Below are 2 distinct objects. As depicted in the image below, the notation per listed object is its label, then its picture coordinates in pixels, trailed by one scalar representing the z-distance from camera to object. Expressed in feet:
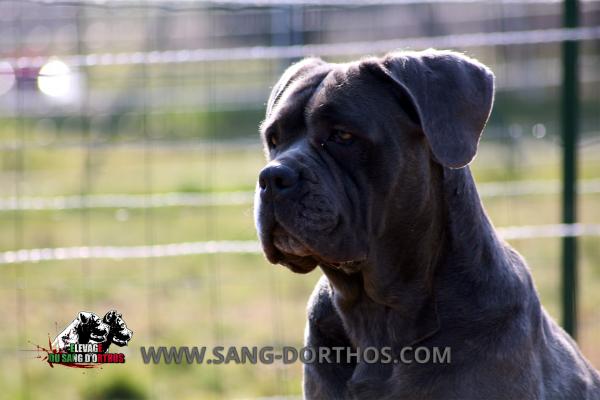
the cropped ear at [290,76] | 25.11
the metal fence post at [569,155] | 37.35
